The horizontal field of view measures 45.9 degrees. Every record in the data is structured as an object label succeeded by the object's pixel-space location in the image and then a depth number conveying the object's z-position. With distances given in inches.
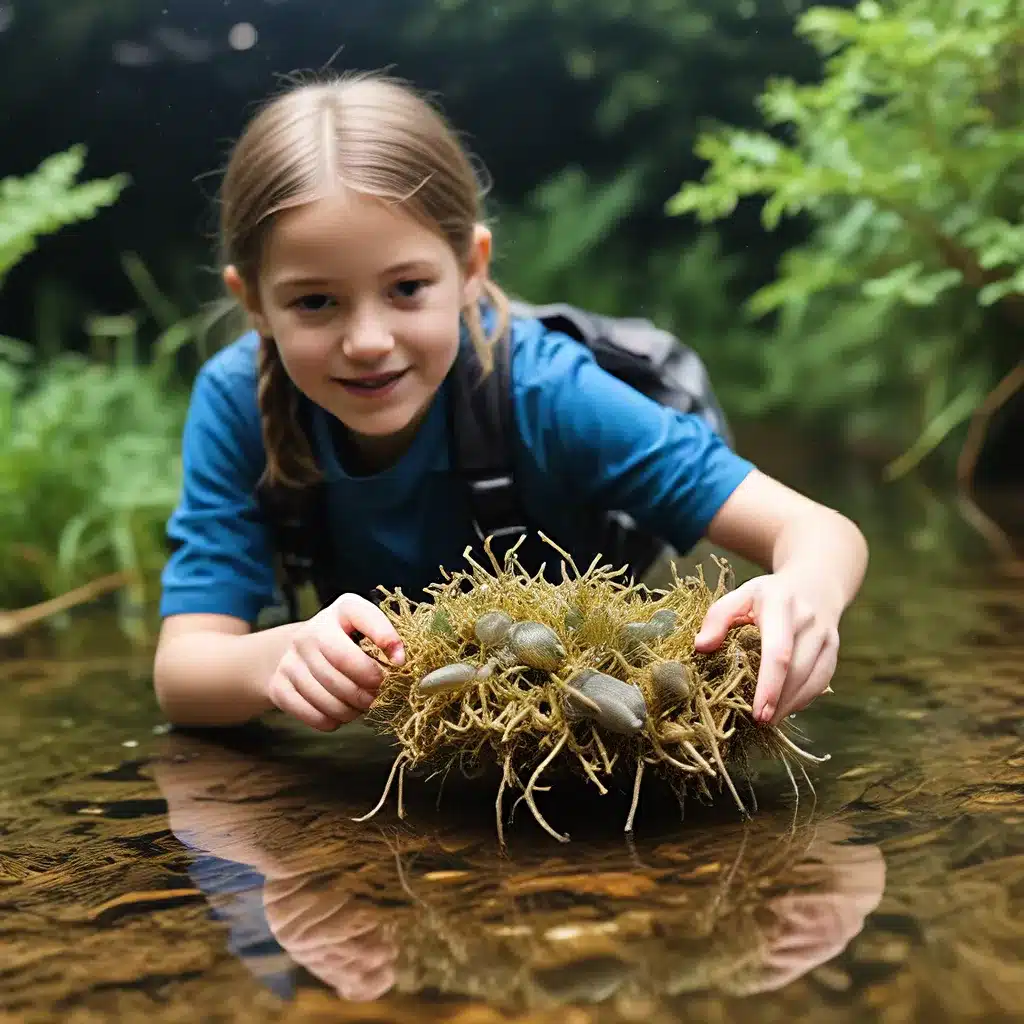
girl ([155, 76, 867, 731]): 64.9
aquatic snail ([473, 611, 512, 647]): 49.0
